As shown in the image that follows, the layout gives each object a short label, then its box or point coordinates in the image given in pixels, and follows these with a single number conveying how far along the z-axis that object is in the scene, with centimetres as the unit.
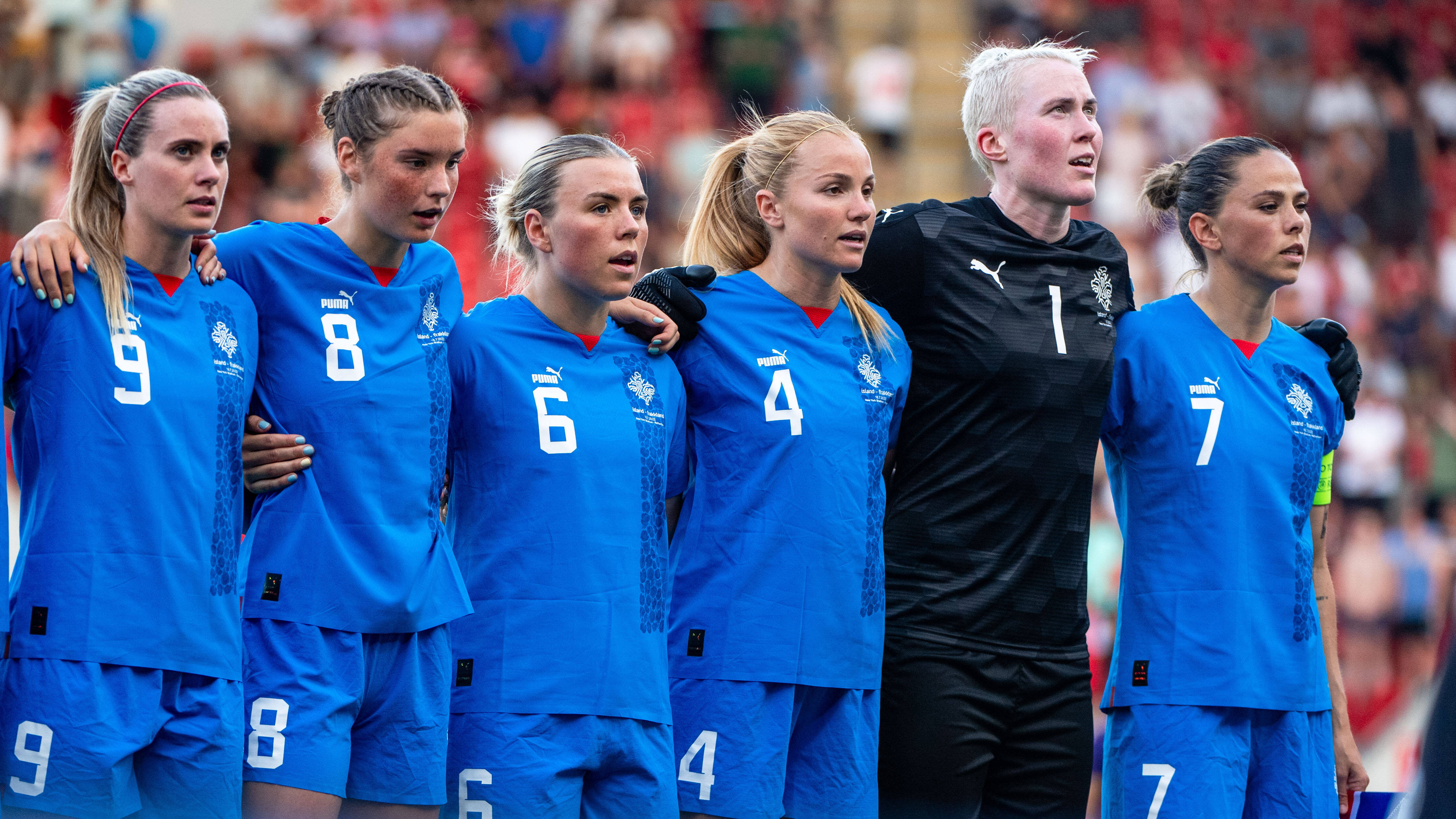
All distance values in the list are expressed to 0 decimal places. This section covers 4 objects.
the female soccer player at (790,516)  829
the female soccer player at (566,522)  791
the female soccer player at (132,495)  713
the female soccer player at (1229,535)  884
